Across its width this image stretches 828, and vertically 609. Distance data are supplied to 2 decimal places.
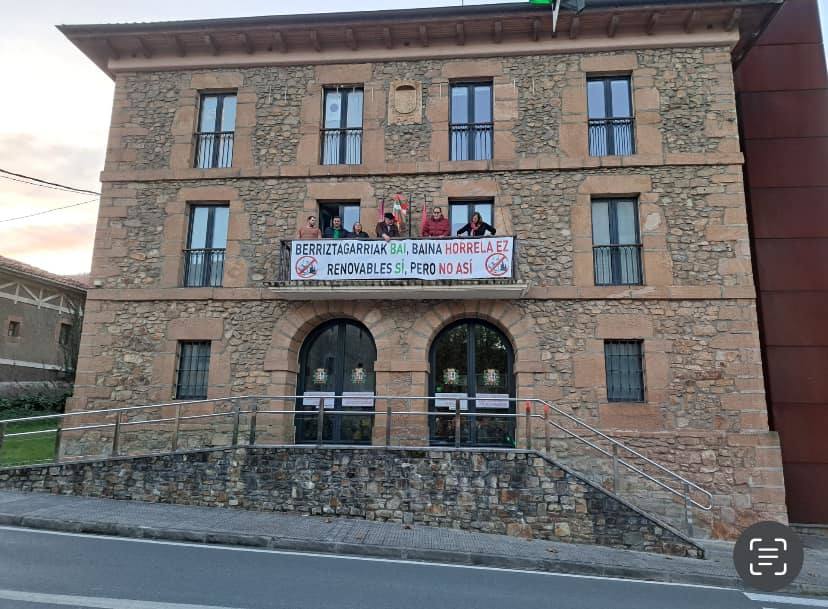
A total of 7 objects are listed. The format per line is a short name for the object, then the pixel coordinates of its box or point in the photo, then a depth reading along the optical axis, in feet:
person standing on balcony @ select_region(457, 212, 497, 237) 37.65
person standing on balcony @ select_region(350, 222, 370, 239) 38.55
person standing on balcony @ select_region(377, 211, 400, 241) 38.22
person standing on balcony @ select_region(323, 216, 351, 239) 38.99
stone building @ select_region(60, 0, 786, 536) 36.35
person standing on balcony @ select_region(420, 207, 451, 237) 38.01
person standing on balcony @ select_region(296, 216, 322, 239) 38.91
